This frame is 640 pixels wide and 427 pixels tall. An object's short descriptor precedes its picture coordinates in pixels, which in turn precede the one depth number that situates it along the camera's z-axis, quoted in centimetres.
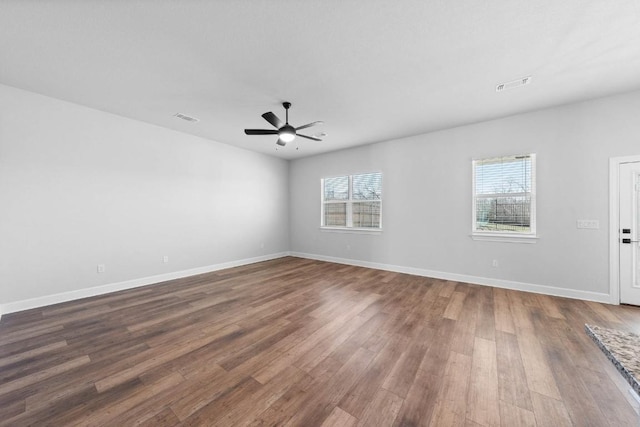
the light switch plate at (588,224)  354
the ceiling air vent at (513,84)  300
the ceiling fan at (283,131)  342
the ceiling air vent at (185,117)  411
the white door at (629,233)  332
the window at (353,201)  584
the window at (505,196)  405
